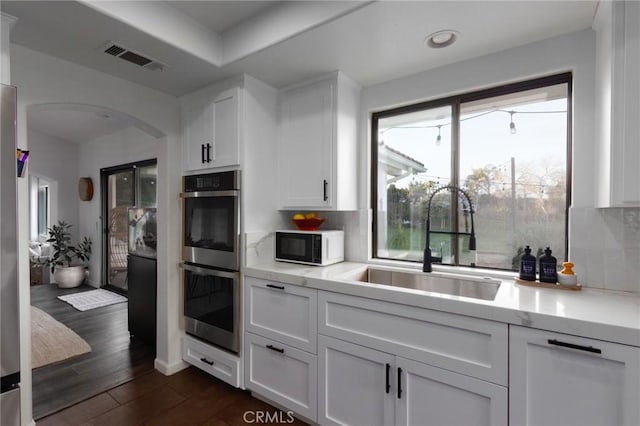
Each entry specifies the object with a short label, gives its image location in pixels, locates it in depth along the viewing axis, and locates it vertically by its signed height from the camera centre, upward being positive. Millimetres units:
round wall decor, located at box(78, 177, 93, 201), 5383 +359
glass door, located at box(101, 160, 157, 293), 4586 +60
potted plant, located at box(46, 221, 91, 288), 5312 -853
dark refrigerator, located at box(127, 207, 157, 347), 2947 -648
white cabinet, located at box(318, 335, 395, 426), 1628 -976
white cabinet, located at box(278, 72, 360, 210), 2277 +494
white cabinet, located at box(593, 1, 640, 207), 1322 +465
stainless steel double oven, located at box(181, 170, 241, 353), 2279 -373
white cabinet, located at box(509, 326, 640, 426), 1119 -658
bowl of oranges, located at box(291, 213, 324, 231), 2453 -95
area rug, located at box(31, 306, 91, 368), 2838 -1344
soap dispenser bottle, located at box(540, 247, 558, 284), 1728 -328
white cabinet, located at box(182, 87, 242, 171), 2295 +630
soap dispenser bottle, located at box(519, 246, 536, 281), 1788 -329
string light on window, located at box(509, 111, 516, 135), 2031 +541
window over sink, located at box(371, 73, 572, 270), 1909 +260
